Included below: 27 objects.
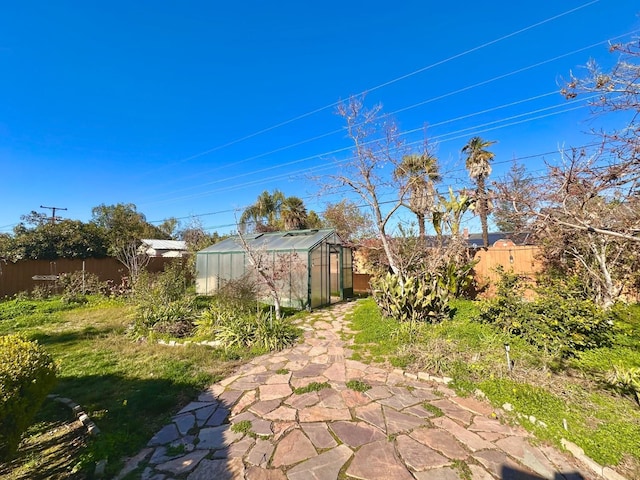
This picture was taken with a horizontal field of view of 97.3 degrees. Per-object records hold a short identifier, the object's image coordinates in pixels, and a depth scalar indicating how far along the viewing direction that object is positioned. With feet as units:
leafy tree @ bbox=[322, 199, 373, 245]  50.28
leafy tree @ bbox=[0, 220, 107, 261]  38.22
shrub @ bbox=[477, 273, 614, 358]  14.37
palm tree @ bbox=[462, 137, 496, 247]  48.19
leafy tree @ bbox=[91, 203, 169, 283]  39.75
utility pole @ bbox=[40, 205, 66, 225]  70.37
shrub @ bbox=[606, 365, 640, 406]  10.01
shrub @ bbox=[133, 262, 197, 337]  20.83
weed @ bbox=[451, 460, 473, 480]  7.11
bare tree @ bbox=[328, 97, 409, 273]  25.62
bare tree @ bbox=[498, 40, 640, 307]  9.86
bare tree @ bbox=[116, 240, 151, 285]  33.30
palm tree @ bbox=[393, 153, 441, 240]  26.58
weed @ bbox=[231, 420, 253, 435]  9.37
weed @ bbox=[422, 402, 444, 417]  10.01
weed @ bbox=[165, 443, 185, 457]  8.29
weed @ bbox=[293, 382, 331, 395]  11.98
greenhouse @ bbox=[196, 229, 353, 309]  29.68
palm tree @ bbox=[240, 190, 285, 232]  67.26
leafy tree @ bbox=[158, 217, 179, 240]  102.58
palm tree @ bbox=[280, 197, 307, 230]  60.54
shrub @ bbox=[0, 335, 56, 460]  6.82
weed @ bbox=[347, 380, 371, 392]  12.02
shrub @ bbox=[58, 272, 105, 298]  37.01
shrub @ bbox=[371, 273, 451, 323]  21.02
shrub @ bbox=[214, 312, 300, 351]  17.69
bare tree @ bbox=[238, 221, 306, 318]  25.63
